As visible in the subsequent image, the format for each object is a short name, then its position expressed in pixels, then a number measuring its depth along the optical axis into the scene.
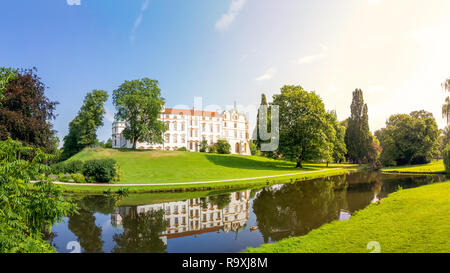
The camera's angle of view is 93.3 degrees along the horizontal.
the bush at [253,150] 68.38
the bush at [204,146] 54.00
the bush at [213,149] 50.97
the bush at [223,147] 49.94
